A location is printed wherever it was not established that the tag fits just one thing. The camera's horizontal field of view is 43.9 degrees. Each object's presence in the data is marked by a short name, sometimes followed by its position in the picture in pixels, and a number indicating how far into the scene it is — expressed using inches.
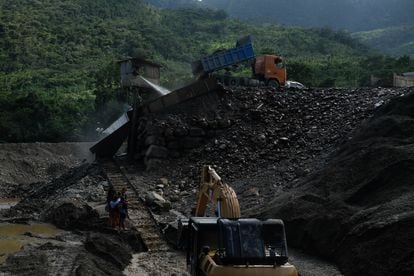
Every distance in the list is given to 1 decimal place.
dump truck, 1027.3
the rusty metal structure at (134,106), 883.4
